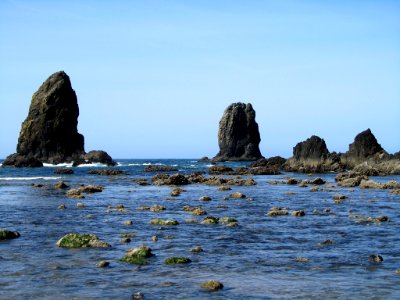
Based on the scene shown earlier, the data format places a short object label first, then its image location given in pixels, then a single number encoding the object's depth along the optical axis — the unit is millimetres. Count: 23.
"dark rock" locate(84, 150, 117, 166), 164175
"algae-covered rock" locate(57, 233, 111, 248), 25781
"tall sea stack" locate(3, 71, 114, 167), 177750
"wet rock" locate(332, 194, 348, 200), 51875
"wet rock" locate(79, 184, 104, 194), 62625
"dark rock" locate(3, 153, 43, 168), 152125
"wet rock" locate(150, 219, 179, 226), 33969
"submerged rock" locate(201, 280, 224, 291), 17884
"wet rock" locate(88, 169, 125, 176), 108031
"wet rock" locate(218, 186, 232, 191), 66062
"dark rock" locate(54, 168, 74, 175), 113012
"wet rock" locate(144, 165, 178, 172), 124700
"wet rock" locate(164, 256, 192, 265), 21953
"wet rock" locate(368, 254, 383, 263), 22262
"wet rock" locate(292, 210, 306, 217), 38719
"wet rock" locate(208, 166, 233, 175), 112625
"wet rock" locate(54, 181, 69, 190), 66912
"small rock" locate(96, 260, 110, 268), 21359
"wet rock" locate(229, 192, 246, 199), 55081
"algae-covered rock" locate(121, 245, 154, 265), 22266
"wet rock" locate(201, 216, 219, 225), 34481
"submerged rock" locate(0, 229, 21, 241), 28391
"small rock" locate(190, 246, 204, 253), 24531
